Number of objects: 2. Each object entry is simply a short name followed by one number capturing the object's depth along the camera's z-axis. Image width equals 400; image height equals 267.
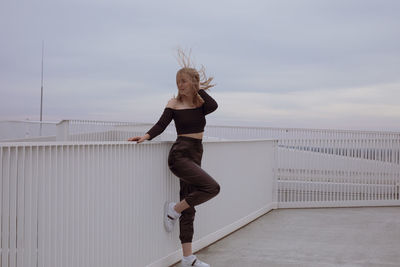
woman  5.14
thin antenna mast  22.71
